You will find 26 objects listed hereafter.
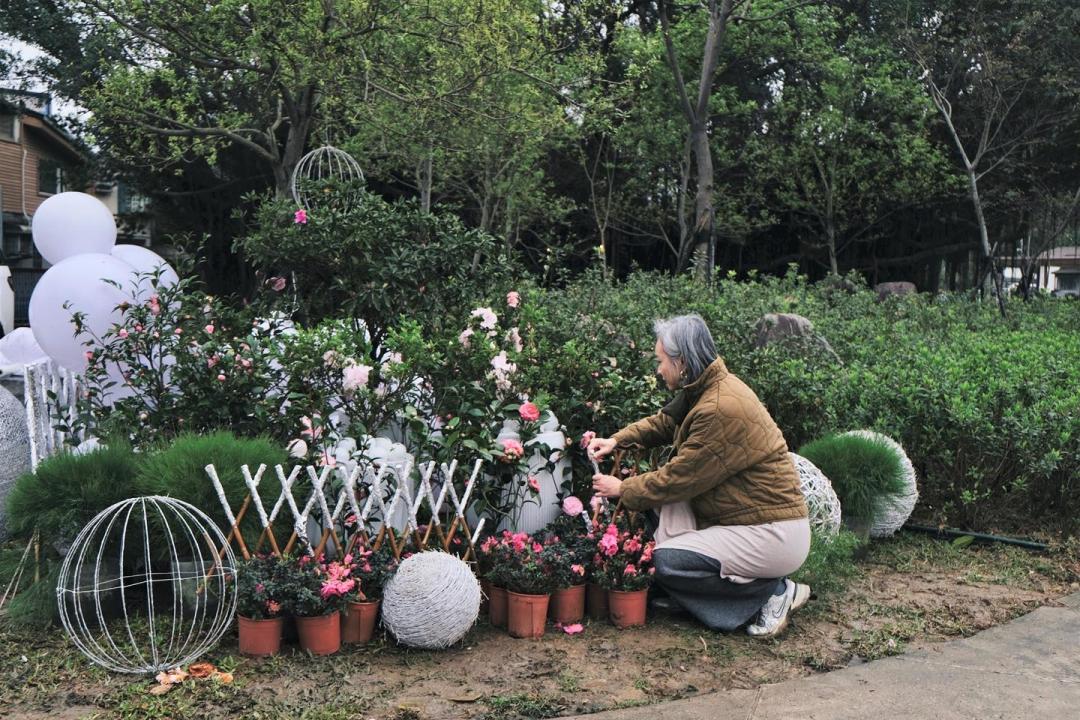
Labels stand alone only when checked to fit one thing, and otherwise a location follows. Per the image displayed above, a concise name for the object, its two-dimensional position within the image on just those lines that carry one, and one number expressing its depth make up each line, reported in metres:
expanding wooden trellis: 3.94
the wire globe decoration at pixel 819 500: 5.04
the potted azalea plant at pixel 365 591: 3.97
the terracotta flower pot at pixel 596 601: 4.41
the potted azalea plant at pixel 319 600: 3.81
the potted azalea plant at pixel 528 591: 4.15
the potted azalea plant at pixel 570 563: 4.21
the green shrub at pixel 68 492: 4.21
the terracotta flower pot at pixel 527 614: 4.16
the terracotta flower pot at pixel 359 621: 3.99
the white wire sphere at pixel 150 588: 3.78
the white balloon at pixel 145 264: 5.98
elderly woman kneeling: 4.08
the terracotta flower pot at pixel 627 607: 4.32
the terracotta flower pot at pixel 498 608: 4.28
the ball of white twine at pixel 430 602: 3.88
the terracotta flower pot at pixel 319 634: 3.86
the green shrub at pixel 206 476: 4.09
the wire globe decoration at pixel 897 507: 5.49
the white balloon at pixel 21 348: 7.37
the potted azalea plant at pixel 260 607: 3.79
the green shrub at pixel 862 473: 5.36
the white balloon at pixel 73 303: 5.64
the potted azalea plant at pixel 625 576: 4.31
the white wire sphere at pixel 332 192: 6.36
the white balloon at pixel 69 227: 6.23
